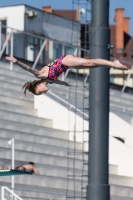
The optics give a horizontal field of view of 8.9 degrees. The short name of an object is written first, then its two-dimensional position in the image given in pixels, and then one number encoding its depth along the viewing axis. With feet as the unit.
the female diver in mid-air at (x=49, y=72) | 40.83
